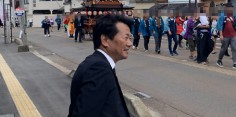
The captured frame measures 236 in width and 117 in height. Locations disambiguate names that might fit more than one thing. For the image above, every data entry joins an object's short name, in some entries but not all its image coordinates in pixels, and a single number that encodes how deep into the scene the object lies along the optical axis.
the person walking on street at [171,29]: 15.20
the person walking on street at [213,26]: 16.73
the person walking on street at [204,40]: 12.43
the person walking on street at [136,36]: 18.47
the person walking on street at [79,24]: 23.99
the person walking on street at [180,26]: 18.52
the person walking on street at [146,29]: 17.14
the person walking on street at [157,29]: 15.88
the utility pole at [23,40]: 18.58
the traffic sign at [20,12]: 19.50
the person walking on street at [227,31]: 11.64
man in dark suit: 2.27
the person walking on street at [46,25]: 31.37
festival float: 23.48
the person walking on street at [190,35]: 13.51
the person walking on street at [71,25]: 28.05
